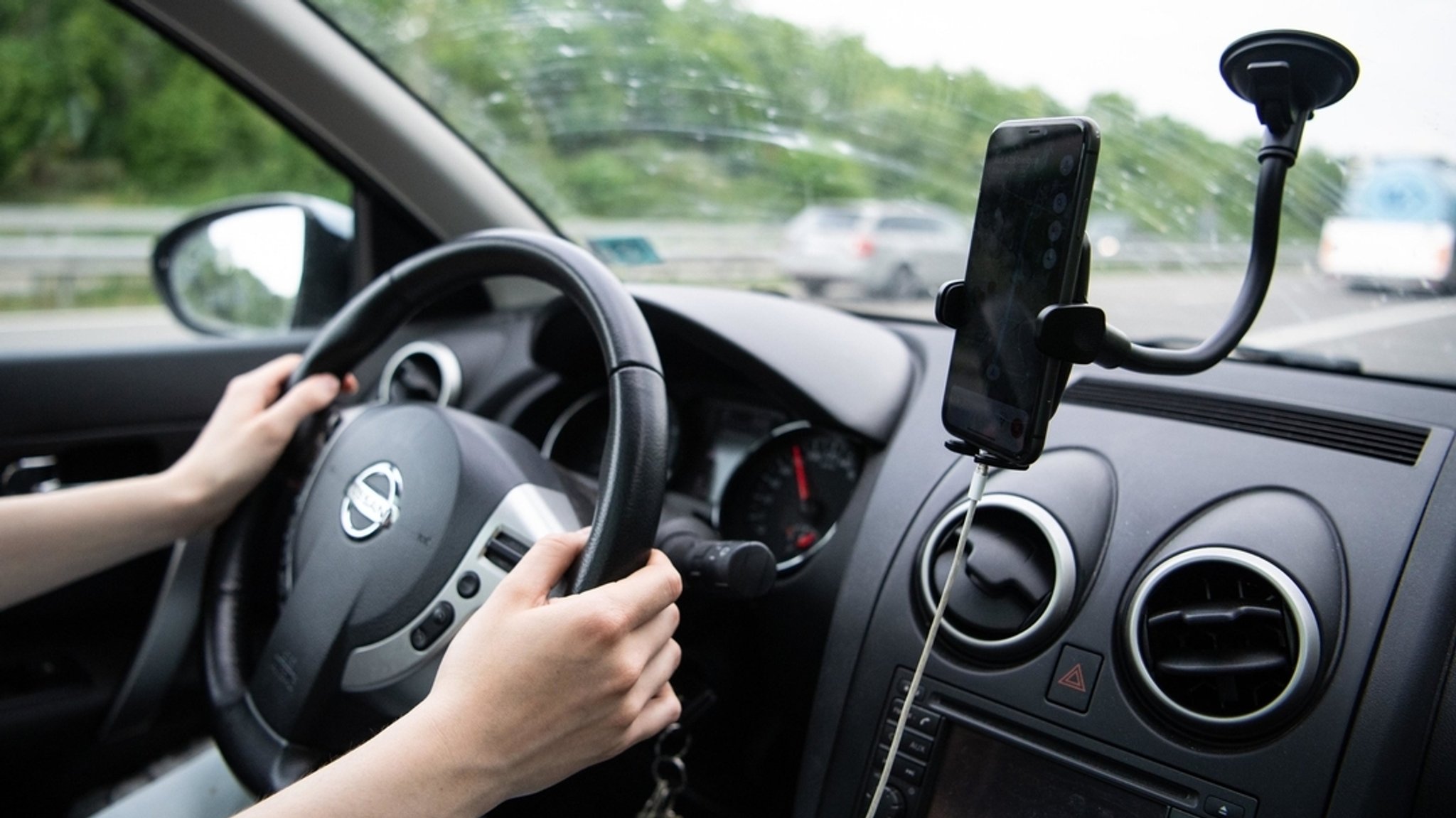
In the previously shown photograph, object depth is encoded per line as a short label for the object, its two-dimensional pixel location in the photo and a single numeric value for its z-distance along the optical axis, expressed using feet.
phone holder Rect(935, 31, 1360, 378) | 2.88
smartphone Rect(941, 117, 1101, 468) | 2.92
